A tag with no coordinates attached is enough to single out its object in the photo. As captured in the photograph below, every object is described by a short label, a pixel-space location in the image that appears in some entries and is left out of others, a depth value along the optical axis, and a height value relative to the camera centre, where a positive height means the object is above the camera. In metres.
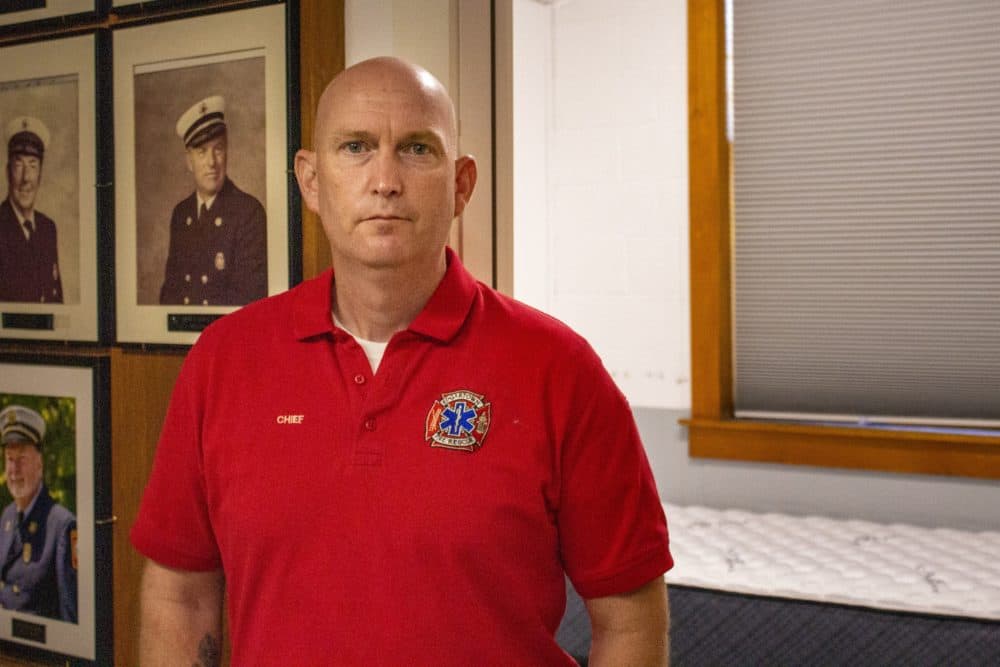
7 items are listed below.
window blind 3.62 +0.44
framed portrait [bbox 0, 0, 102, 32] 2.03 +0.65
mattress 2.52 -0.70
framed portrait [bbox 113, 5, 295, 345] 1.88 +0.32
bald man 1.21 -0.15
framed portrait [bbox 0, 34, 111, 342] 2.07 +0.30
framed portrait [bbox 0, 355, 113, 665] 2.09 -0.34
